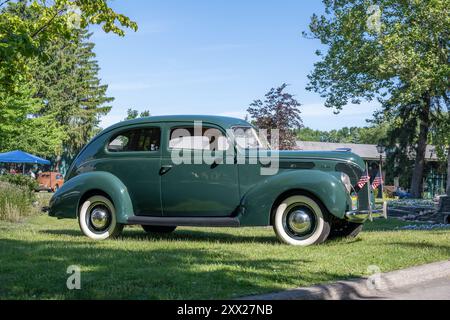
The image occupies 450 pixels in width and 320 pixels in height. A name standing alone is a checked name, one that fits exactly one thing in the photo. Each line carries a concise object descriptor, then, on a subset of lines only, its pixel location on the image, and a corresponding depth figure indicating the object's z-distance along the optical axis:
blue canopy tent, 31.00
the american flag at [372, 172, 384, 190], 8.74
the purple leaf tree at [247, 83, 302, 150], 30.44
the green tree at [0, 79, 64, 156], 36.24
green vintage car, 8.32
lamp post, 31.72
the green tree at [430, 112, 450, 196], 27.31
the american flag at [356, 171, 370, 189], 8.45
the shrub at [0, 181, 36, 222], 14.23
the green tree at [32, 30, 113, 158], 54.38
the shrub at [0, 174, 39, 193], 21.96
